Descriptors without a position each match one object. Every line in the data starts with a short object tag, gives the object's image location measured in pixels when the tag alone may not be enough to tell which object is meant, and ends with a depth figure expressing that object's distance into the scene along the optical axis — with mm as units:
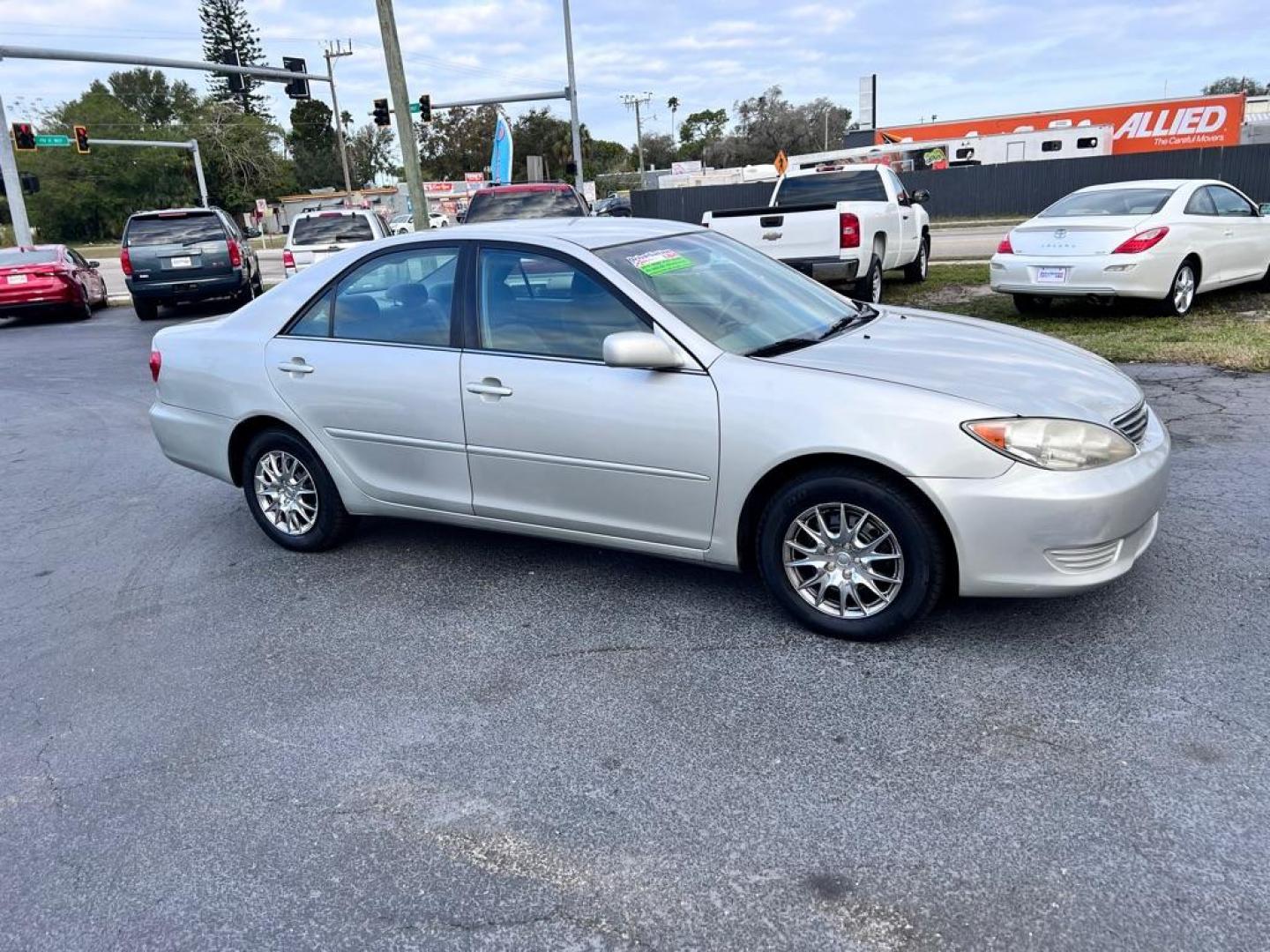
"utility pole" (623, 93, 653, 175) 93000
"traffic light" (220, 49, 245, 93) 24016
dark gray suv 16406
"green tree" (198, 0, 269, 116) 90875
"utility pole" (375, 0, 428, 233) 15383
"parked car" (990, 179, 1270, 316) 9562
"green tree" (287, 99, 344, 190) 100562
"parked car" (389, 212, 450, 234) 35900
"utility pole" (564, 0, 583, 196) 29656
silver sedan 3498
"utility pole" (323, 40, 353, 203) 56891
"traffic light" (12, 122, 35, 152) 25438
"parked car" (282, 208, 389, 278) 16266
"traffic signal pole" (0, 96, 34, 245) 23016
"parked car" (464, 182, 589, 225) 15711
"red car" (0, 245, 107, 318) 17281
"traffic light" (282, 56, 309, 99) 24422
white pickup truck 11459
